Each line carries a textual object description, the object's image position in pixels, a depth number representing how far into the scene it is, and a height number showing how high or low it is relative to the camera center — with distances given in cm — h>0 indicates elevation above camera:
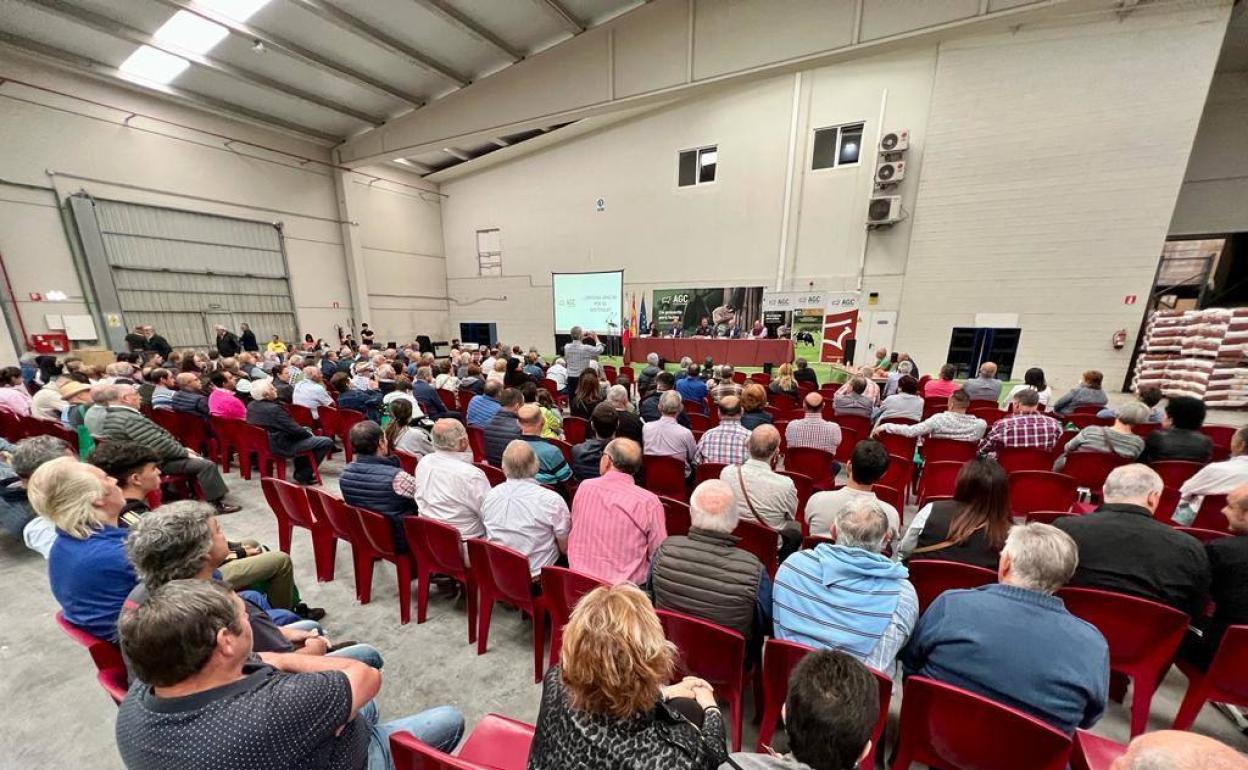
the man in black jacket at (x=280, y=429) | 407 -124
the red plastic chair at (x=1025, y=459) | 339 -122
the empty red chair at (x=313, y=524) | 274 -146
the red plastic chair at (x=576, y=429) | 443 -131
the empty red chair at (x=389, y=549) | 244 -144
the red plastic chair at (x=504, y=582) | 204 -138
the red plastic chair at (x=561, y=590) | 183 -125
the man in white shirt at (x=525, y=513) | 226 -111
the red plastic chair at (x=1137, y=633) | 156 -121
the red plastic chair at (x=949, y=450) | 358 -122
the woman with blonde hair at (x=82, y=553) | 152 -89
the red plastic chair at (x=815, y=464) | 338 -128
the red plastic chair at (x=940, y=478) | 321 -132
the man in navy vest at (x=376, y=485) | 255 -108
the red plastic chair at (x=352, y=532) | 256 -140
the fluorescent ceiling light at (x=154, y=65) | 834 +444
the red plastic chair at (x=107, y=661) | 132 -114
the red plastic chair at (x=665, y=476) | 322 -130
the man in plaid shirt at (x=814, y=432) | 358 -108
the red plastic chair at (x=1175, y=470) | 303 -116
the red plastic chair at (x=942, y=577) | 179 -114
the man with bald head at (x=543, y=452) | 296 -102
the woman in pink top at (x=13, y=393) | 446 -103
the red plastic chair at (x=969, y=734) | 109 -116
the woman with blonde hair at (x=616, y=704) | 90 -86
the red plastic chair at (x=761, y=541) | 224 -123
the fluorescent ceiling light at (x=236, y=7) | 705 +462
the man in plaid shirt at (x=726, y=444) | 327 -108
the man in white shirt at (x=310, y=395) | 512 -114
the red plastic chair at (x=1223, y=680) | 151 -137
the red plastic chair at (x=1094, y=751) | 117 -122
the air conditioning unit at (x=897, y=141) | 879 +314
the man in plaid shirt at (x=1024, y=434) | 348 -105
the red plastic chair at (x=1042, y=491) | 282 -123
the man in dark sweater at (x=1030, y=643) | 125 -98
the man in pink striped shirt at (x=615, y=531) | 205 -109
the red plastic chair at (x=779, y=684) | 137 -128
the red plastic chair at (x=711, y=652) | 149 -122
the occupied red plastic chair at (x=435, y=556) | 228 -140
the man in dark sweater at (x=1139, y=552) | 169 -97
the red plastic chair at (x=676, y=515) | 256 -127
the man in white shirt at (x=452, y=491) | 247 -109
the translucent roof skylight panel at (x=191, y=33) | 745 +456
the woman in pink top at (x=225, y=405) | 443 -109
